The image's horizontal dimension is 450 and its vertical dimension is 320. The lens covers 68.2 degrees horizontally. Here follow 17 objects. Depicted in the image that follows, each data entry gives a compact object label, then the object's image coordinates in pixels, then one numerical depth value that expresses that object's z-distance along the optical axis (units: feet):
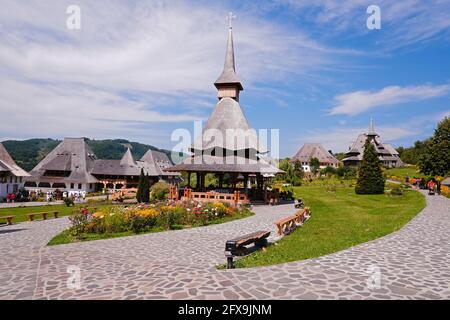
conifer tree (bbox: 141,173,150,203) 108.78
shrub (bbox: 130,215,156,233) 53.31
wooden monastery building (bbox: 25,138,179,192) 183.11
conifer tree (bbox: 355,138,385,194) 121.60
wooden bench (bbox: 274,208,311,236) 46.21
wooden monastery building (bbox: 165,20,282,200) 91.35
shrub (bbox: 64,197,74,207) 113.23
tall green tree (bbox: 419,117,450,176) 134.41
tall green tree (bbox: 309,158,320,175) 234.38
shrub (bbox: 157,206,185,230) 56.70
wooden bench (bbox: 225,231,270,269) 31.07
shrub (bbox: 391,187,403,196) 116.06
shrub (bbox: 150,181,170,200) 120.67
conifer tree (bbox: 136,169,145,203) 108.58
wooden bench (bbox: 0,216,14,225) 66.66
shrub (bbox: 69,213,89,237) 50.90
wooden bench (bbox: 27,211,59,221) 71.56
